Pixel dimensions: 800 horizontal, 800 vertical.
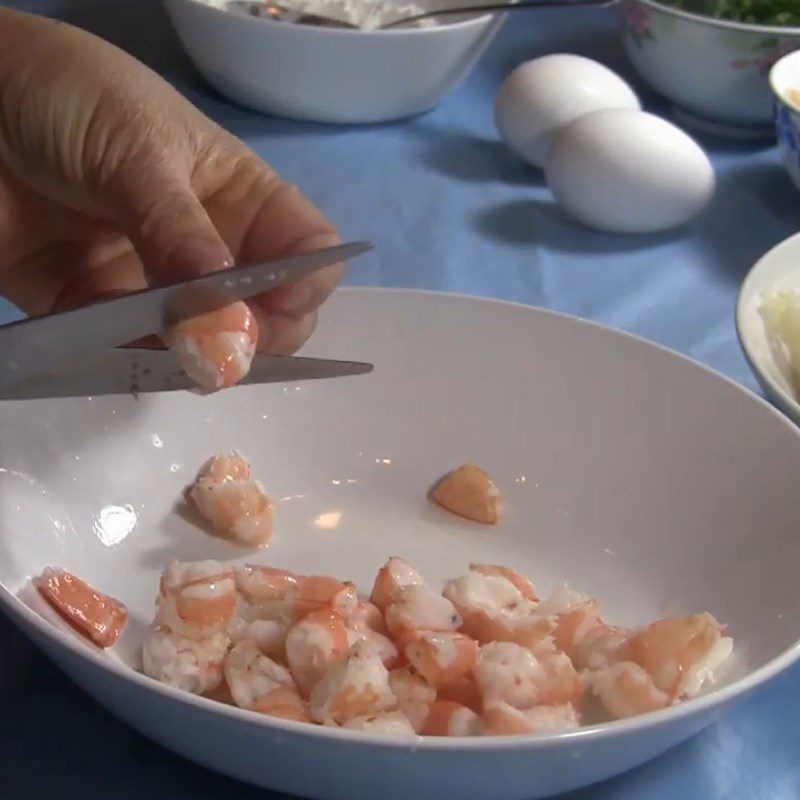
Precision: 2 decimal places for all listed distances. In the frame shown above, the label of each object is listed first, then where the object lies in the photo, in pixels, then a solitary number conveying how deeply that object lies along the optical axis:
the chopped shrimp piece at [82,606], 0.57
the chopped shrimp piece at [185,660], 0.56
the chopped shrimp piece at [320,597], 0.57
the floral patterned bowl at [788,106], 0.76
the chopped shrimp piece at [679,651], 0.56
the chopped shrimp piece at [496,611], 0.57
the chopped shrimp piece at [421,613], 0.57
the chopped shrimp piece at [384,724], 0.52
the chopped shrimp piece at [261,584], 0.59
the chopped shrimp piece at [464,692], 0.56
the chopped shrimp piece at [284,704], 0.53
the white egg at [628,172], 0.75
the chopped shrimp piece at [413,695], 0.55
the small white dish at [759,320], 0.62
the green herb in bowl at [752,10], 0.85
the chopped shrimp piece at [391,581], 0.59
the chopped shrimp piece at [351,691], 0.54
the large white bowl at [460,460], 0.60
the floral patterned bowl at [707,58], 0.81
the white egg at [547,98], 0.79
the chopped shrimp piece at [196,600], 0.57
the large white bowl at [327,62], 0.78
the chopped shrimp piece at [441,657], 0.56
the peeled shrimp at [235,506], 0.61
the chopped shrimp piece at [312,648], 0.56
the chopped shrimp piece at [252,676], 0.55
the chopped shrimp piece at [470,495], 0.63
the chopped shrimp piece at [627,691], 0.55
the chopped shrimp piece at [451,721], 0.54
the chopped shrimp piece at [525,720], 0.53
